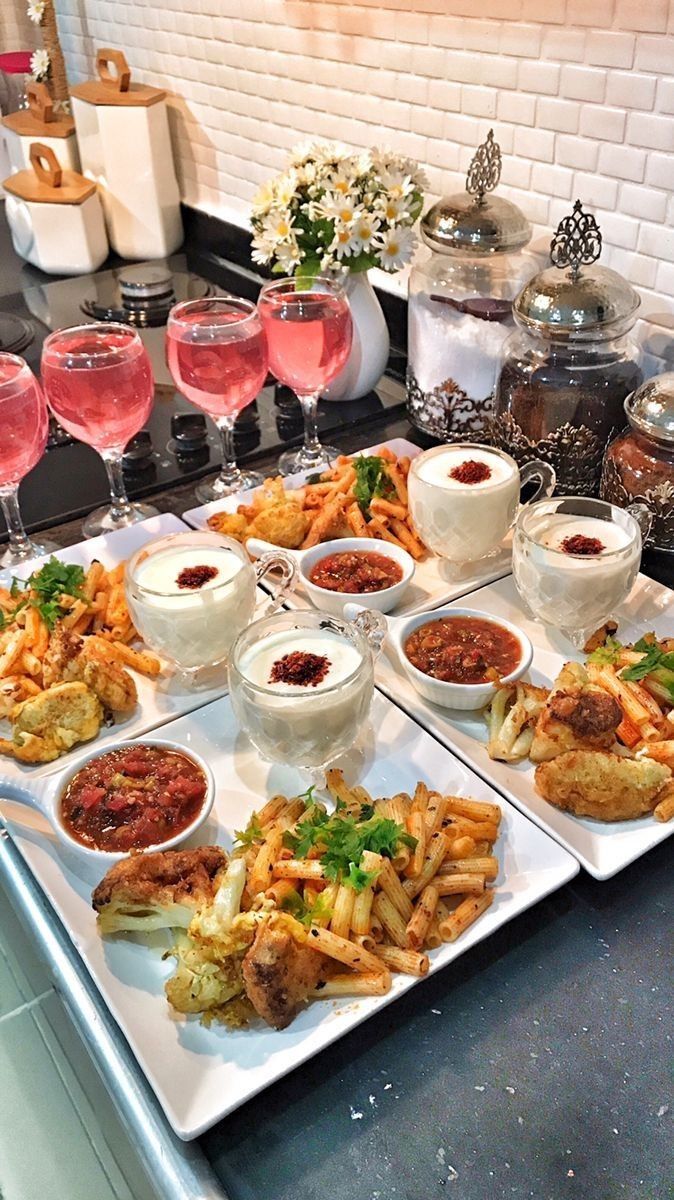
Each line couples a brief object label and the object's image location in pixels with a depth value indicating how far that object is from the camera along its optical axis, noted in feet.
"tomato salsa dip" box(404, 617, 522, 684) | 3.93
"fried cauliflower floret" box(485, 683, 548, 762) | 3.65
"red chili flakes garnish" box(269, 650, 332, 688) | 3.54
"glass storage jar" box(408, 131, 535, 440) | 5.14
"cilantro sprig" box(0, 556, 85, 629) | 4.20
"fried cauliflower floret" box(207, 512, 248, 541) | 4.88
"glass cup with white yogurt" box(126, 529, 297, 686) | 3.94
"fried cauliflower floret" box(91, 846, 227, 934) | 2.94
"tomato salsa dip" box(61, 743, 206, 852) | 3.26
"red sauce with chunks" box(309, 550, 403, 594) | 4.48
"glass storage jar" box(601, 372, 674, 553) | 4.42
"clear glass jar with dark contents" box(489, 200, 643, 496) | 4.66
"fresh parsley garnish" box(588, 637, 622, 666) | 3.92
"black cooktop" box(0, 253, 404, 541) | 5.57
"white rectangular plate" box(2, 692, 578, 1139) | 2.66
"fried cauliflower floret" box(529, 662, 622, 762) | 3.46
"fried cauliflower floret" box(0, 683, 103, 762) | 3.68
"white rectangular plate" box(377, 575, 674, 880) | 3.29
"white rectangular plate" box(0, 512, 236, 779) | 3.77
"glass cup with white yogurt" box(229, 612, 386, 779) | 3.40
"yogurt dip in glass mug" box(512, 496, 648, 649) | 4.02
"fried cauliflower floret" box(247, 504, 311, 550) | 4.83
